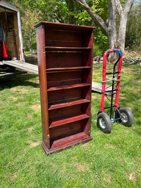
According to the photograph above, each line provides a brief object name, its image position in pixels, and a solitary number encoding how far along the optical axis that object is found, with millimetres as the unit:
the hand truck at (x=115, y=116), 3010
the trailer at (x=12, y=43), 6803
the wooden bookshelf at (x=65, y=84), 2426
